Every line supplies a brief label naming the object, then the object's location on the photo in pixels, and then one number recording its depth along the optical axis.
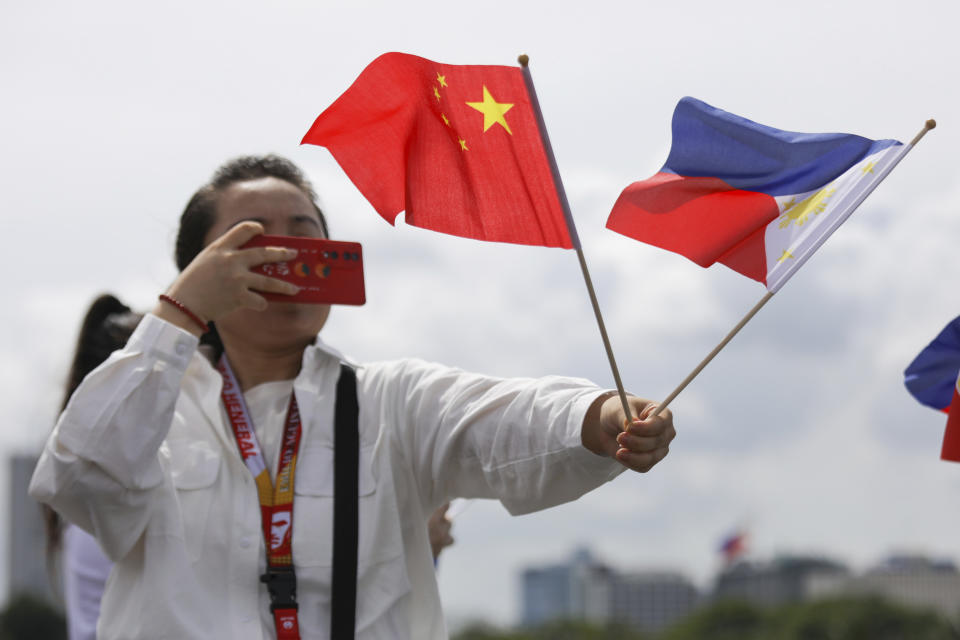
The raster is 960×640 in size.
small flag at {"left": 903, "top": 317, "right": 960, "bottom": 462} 4.66
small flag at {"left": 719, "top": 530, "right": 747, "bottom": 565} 83.00
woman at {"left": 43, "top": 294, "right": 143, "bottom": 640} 4.74
